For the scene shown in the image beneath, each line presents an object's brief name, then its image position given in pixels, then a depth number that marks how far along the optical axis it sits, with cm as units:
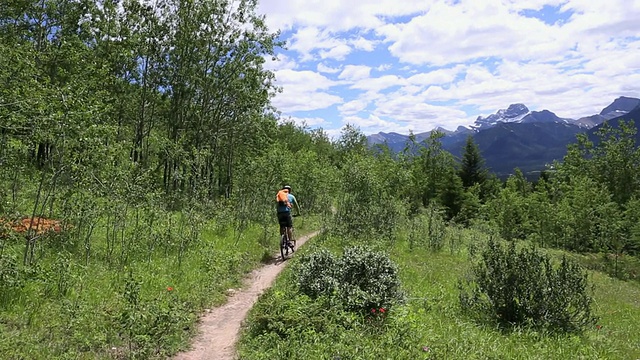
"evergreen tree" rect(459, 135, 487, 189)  5847
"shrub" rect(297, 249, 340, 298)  818
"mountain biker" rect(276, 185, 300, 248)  1440
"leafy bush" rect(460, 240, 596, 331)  826
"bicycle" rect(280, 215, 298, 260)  1434
